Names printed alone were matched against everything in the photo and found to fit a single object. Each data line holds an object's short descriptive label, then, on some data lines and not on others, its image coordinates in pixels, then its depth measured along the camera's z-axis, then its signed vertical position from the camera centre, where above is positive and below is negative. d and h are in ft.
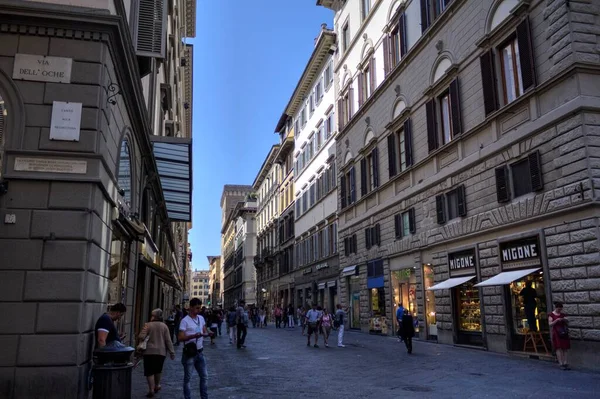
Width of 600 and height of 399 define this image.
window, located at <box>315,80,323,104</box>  128.88 +52.34
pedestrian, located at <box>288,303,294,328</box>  131.75 -1.56
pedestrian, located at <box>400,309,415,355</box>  53.52 -2.01
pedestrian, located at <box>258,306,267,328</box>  136.99 -1.56
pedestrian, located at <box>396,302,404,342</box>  67.69 -0.32
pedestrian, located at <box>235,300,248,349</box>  67.62 -1.73
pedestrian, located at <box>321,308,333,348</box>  65.73 -1.69
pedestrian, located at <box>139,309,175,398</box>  30.94 -2.12
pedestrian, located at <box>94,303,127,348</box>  27.22 -0.76
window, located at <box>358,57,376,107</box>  89.81 +38.69
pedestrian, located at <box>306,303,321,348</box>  66.68 -1.32
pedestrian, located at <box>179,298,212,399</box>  26.09 -1.94
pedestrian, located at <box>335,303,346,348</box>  65.41 -1.93
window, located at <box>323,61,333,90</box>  119.65 +52.37
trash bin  21.36 -2.39
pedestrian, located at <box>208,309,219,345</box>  85.39 -1.42
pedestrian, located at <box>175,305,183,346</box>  78.23 -0.52
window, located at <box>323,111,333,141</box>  118.73 +40.56
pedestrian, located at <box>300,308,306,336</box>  116.26 -1.02
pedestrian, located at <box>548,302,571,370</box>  39.91 -1.94
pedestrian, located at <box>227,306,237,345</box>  75.43 -1.66
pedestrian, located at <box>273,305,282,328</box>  133.08 -1.81
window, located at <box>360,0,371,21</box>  93.20 +52.24
